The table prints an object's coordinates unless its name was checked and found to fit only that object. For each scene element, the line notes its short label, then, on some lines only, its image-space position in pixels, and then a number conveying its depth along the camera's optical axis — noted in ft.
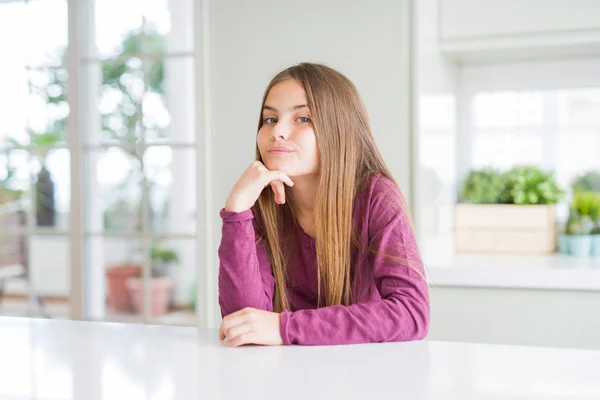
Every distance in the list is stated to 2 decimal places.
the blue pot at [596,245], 8.39
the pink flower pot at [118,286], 15.79
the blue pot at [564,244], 8.59
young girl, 4.23
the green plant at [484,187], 9.05
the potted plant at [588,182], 9.12
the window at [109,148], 9.58
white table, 2.50
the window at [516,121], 8.98
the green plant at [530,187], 8.81
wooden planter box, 8.73
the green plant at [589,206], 8.49
